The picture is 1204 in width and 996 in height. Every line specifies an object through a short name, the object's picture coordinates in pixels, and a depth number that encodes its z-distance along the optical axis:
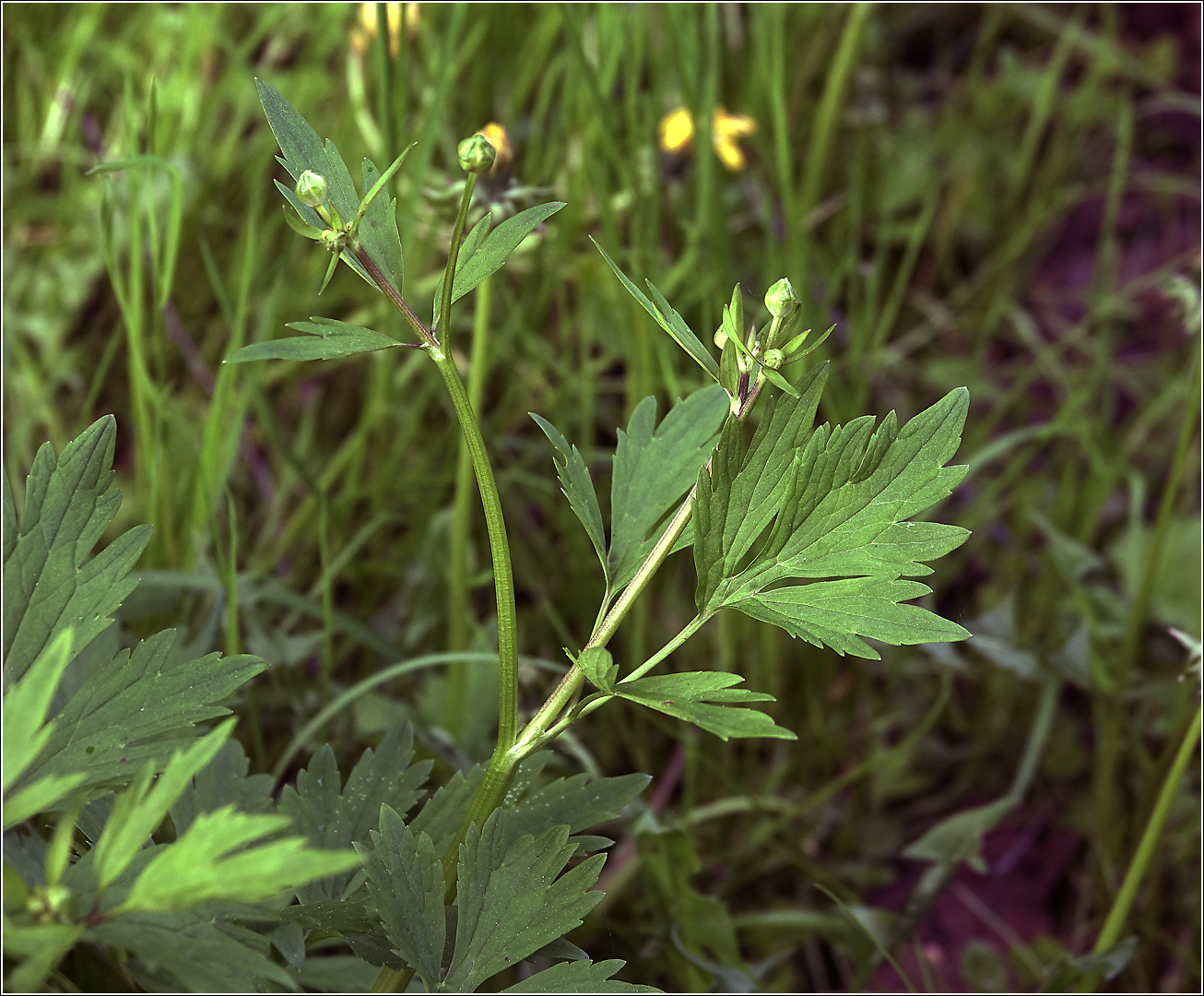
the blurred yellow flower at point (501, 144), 0.79
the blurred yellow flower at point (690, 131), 1.18
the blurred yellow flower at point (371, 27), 1.03
